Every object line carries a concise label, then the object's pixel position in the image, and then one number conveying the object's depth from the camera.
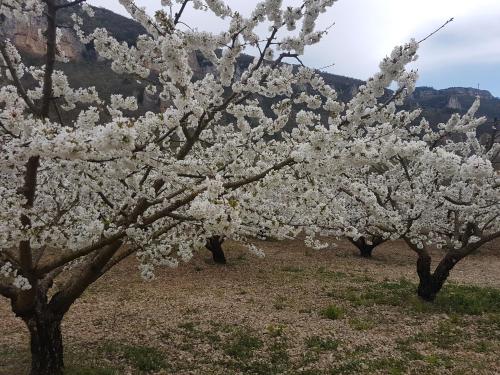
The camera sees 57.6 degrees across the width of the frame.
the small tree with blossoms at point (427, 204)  11.59
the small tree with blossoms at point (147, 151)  5.21
